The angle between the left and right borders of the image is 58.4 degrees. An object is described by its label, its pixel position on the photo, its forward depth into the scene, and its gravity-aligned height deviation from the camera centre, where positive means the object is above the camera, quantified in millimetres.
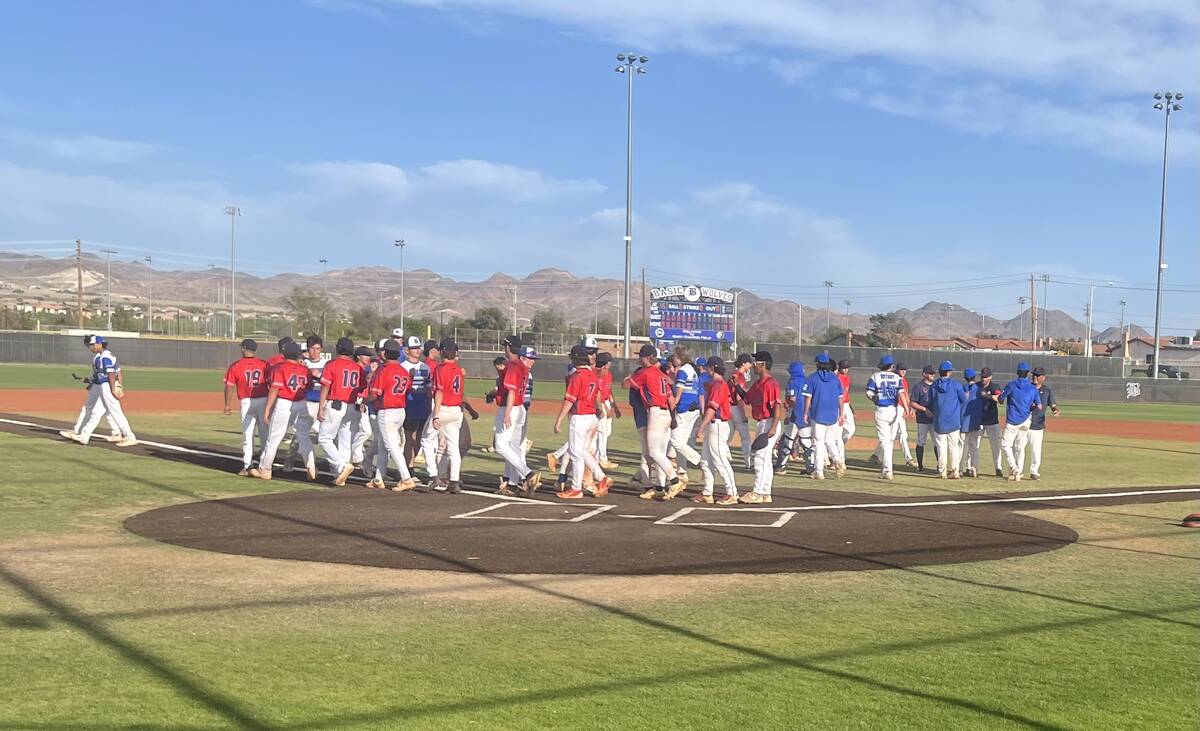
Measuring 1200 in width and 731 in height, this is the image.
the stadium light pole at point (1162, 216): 59638 +8026
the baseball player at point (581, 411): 13610 -805
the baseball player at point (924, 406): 18125 -872
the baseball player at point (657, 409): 13884 -773
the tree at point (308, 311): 99312 +3387
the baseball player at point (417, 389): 14930 -616
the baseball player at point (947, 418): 17359 -1019
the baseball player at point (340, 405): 14484 -857
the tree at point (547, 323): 115688 +2803
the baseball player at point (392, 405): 14125 -804
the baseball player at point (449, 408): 13883 -820
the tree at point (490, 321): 102812 +2546
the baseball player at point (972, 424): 17656 -1128
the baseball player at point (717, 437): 13219 -1088
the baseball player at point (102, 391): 17766 -872
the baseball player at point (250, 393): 15270 -737
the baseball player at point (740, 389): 14328 -506
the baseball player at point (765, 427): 13664 -958
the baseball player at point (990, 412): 17781 -937
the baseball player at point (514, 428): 13891 -1066
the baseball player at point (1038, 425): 17344 -1105
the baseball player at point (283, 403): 14672 -837
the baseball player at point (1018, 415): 17141 -933
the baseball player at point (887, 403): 17672 -823
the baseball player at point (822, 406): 16484 -816
